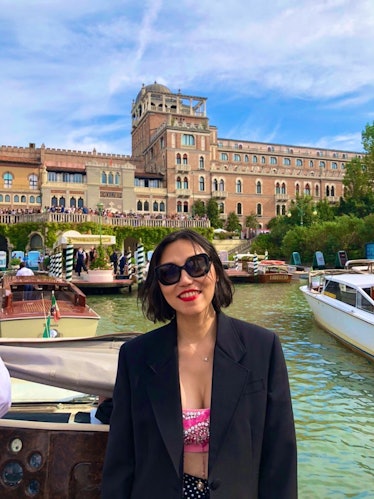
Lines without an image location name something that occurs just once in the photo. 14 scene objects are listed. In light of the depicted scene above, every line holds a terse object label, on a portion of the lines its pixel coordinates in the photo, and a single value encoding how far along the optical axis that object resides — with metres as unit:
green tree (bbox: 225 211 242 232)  56.34
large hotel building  51.69
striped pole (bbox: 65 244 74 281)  22.84
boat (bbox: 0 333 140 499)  2.63
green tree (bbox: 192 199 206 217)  55.56
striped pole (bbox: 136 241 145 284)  23.72
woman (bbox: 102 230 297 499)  1.76
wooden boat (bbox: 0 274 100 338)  9.80
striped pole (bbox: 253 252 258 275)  26.66
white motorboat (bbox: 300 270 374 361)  9.05
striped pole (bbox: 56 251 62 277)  24.48
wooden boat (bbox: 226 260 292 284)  26.20
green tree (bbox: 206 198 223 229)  55.65
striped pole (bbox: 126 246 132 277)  26.79
